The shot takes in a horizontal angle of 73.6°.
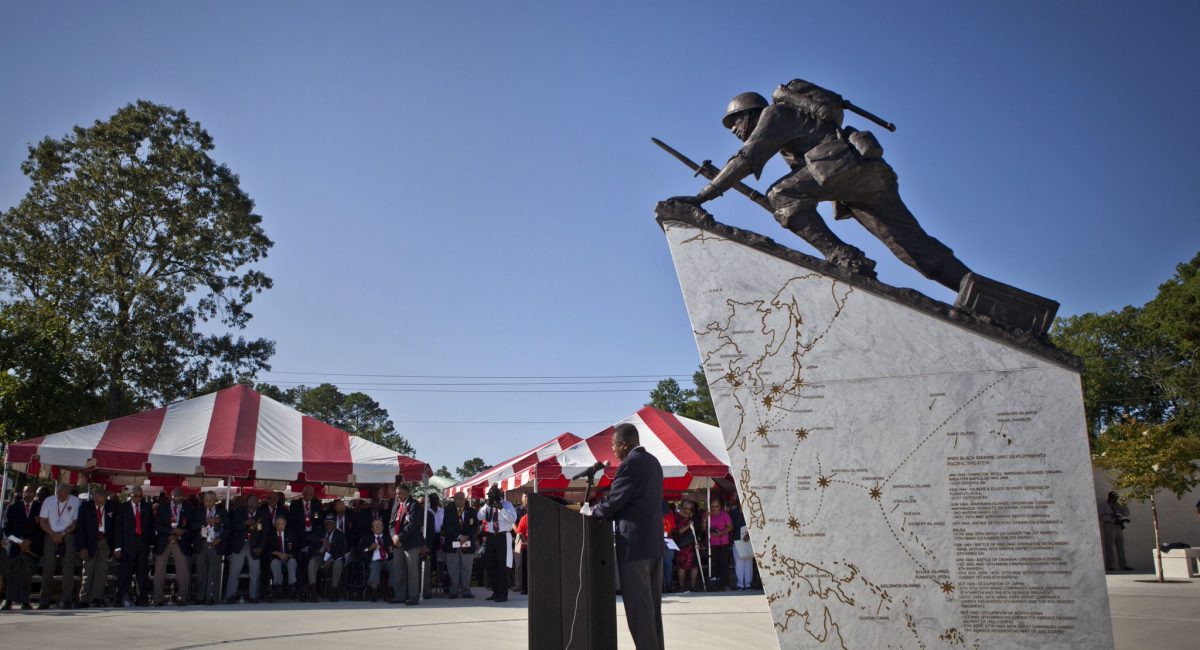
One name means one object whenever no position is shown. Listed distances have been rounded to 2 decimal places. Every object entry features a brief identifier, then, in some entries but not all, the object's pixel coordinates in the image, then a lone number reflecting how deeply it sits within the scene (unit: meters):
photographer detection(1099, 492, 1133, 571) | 17.27
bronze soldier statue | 5.64
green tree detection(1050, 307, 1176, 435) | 37.72
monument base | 4.52
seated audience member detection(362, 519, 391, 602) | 12.94
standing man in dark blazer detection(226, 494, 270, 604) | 12.29
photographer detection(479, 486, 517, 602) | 13.13
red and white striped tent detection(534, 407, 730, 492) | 14.84
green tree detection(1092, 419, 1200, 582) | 14.30
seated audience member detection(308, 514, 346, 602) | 12.92
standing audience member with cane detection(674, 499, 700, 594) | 15.12
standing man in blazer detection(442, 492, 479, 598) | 13.99
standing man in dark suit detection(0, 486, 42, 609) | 10.77
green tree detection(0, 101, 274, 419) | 23.33
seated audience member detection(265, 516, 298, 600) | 12.77
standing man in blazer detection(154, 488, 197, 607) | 11.72
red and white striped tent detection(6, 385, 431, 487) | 12.27
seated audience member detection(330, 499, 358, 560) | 13.50
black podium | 4.49
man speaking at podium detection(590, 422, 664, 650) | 5.22
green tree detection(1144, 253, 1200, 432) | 30.80
